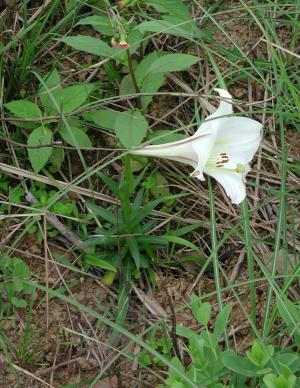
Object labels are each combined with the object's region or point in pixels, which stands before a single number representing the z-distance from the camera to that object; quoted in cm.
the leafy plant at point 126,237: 208
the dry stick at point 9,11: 241
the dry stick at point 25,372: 196
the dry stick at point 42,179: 222
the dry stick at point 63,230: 218
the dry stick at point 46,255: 201
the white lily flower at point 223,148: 187
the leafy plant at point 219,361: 152
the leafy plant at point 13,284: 206
